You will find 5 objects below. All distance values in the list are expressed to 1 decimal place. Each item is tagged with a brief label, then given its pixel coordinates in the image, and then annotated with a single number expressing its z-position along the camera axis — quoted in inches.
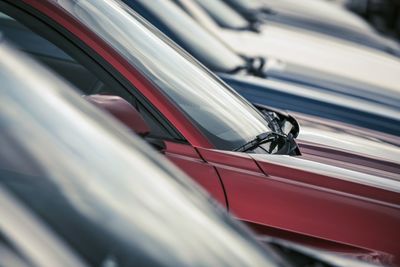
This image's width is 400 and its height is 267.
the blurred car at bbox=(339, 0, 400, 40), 1207.8
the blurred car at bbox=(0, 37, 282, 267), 93.2
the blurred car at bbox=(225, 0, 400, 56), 620.3
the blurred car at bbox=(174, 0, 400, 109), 382.5
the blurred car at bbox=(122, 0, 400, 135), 306.2
